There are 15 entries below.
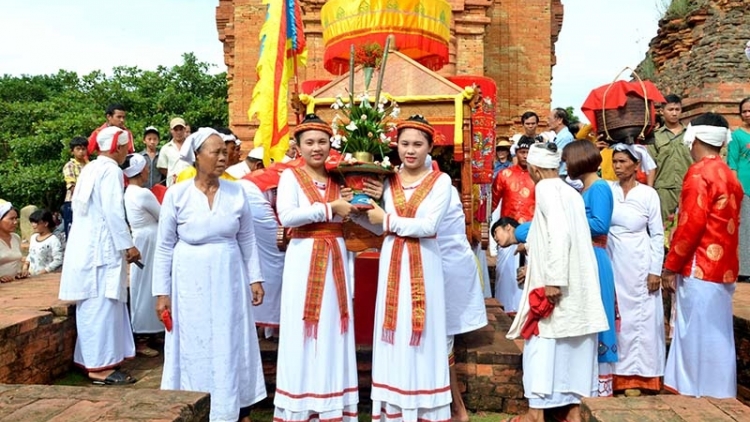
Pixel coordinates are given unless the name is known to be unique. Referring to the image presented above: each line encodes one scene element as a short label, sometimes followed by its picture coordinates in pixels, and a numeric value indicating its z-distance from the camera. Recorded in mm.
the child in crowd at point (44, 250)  7266
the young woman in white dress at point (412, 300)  3119
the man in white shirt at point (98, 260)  4281
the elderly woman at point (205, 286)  3314
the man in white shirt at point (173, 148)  7445
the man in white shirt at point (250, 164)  6023
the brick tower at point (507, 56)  12375
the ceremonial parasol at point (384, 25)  6059
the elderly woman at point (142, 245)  4891
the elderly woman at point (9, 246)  5875
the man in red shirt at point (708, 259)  3496
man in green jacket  6441
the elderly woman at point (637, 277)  3973
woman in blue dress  3588
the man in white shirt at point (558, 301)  3268
